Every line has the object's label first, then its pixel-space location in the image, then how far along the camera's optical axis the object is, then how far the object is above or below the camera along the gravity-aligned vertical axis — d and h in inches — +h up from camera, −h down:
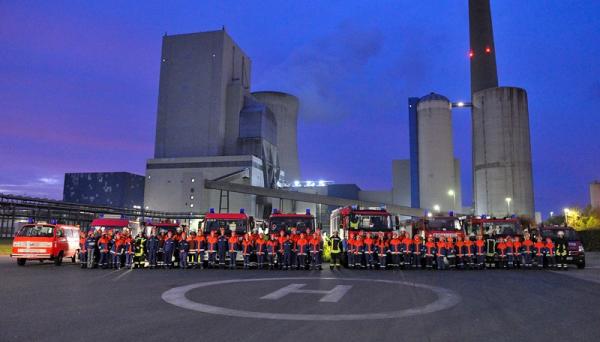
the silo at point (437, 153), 3454.7 +604.1
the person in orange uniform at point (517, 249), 815.1 -35.7
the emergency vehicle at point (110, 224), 1149.1 +3.6
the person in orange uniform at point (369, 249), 796.0 -37.5
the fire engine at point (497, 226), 917.2 +8.2
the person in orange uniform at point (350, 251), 810.8 -42.3
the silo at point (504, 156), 3112.7 +539.1
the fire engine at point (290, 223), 872.3 +9.4
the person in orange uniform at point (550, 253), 813.2 -41.1
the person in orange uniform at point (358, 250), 800.9 -39.6
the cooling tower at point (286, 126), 4205.2 +997.3
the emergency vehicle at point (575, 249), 847.1 -34.9
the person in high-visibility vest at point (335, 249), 807.7 -38.6
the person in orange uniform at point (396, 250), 791.7 -38.3
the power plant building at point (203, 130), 3353.8 +780.4
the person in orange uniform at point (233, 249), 788.6 -40.2
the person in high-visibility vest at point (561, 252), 834.2 -40.4
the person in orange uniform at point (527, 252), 803.4 -39.5
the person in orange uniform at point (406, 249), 799.7 -36.6
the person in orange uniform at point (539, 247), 810.8 -30.5
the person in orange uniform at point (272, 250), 778.8 -40.5
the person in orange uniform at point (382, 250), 791.1 -38.6
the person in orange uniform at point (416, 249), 804.6 -37.2
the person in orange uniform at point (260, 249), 780.6 -39.4
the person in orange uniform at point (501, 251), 818.2 -39.2
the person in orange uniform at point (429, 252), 802.2 -41.6
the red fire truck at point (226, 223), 877.6 +7.1
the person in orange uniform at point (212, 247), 795.4 -37.3
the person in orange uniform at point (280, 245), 785.3 -31.7
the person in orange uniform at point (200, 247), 794.2 -37.4
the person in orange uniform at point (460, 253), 807.7 -43.0
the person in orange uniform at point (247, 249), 781.9 -39.3
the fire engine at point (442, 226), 924.6 +7.2
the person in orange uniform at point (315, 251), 780.0 -41.4
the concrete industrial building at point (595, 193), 2807.6 +251.0
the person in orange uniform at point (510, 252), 808.9 -40.3
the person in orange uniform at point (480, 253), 801.6 -42.2
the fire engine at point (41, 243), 798.5 -34.5
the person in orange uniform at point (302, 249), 777.6 -38.0
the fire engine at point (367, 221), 864.3 +15.3
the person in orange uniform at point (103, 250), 776.3 -44.0
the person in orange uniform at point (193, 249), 799.1 -41.5
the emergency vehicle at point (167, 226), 1033.5 -0.3
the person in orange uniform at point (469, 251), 804.9 -39.0
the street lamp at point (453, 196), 3427.7 +271.8
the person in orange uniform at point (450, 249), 800.9 -36.1
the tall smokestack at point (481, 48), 3464.6 +1456.7
